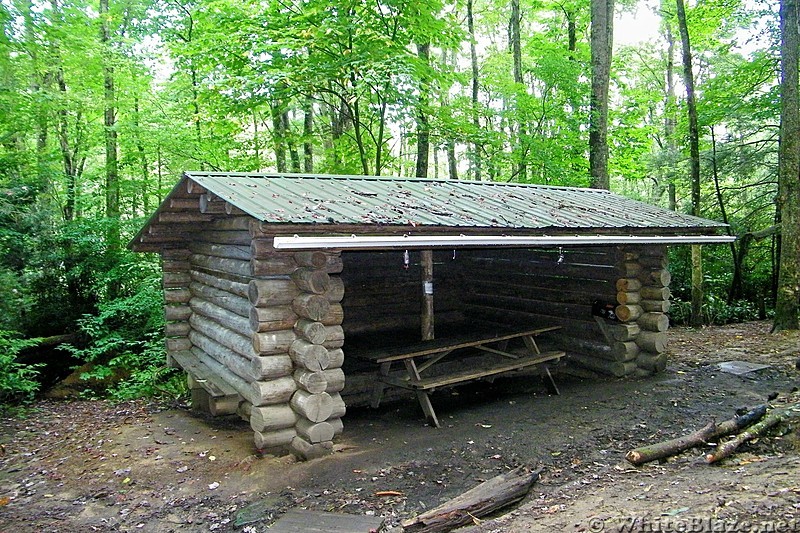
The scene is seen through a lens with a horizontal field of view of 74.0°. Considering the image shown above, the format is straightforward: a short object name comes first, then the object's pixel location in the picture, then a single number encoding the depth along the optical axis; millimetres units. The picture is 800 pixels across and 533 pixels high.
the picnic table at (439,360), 6605
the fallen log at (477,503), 3869
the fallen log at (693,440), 4879
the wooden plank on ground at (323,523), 3988
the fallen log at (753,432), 4512
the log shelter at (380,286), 5426
